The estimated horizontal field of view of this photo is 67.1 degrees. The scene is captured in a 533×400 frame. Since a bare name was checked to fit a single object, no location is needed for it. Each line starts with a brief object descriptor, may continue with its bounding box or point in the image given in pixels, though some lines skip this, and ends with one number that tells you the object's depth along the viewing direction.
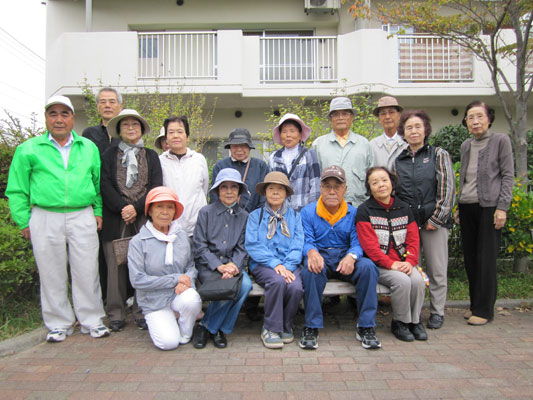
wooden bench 4.04
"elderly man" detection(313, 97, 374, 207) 4.58
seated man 3.88
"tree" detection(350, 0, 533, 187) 6.24
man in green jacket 3.91
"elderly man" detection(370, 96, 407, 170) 4.79
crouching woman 3.87
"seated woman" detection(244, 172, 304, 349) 3.86
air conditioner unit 11.46
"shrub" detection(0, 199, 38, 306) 4.12
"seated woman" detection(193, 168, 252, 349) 3.92
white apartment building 10.69
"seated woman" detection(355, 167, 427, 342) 3.98
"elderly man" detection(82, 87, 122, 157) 4.58
